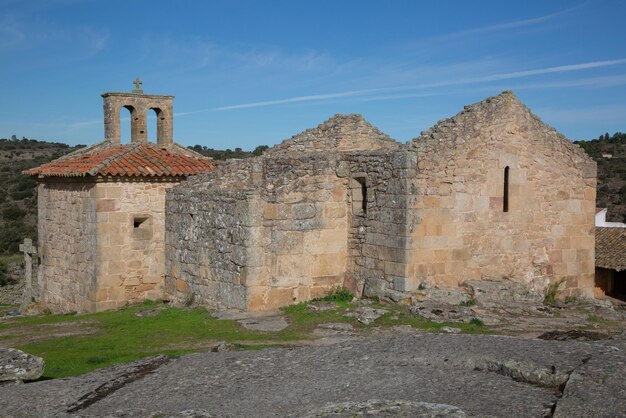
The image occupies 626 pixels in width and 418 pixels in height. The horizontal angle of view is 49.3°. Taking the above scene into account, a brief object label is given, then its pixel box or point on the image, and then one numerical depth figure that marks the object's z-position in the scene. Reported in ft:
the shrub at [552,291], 39.99
